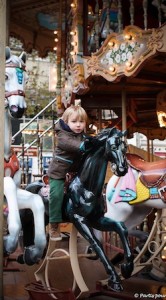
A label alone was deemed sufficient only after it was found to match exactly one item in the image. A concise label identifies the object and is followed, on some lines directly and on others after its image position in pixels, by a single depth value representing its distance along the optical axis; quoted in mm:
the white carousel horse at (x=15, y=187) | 3438
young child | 3645
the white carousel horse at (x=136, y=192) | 4543
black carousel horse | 3434
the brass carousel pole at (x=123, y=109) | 6864
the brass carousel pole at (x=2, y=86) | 3416
